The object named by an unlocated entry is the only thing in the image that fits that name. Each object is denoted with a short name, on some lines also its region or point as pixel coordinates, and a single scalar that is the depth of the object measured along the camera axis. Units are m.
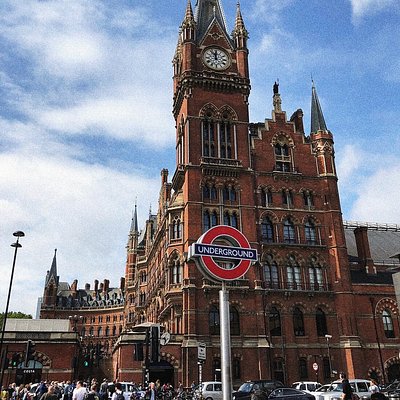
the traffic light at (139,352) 19.14
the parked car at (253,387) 27.87
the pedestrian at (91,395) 17.71
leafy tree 100.22
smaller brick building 44.94
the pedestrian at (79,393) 17.33
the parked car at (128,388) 30.43
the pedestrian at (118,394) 17.11
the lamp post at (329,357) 43.91
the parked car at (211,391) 30.95
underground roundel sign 11.21
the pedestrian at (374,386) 20.05
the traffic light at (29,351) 29.16
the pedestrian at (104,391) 24.11
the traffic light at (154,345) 16.62
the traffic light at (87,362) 39.28
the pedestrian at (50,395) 14.88
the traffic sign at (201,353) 15.00
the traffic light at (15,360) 31.02
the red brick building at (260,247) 42.78
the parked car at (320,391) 28.02
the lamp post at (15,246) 28.44
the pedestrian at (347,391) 17.12
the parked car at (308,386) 34.23
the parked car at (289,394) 26.09
